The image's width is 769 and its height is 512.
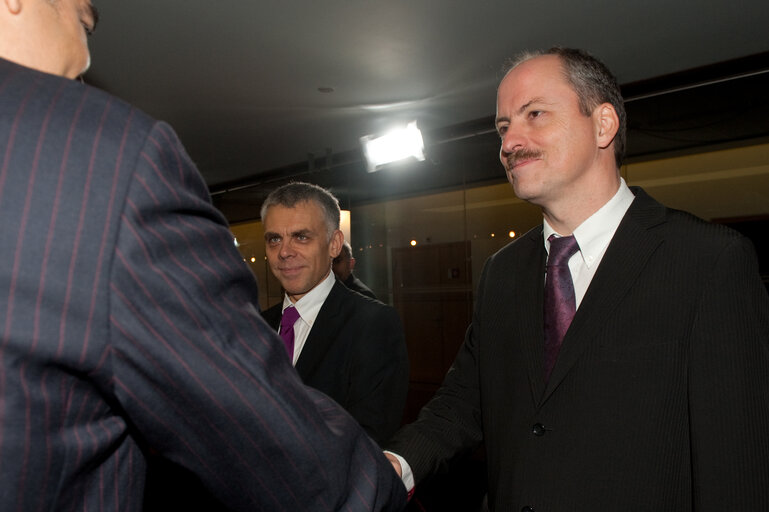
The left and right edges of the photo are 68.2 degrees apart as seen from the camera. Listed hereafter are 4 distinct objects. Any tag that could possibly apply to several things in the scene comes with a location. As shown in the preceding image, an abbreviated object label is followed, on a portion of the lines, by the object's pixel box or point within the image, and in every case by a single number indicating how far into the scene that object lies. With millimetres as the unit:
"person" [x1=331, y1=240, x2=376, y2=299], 3947
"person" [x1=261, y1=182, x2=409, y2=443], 2031
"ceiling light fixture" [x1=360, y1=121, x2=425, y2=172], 5527
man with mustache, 1206
